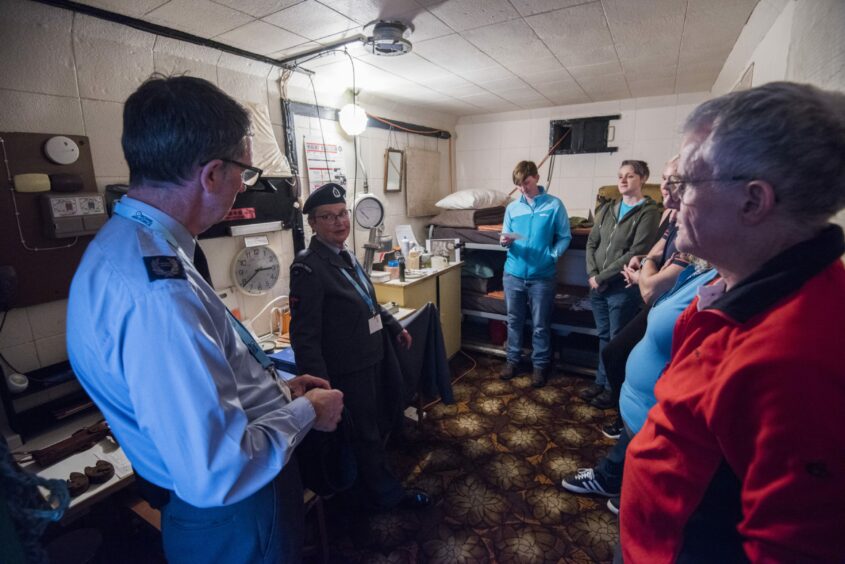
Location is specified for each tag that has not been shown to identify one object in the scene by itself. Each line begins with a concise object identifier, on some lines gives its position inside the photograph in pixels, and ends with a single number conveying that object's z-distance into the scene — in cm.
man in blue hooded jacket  304
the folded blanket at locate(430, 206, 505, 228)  391
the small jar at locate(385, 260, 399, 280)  318
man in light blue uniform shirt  70
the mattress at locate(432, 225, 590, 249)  358
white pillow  405
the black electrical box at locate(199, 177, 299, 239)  228
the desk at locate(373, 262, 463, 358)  302
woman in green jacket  255
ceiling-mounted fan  195
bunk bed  340
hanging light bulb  299
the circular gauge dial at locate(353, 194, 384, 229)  322
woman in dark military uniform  167
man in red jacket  56
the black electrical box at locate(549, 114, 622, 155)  410
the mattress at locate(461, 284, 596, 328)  335
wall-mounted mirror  368
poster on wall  285
